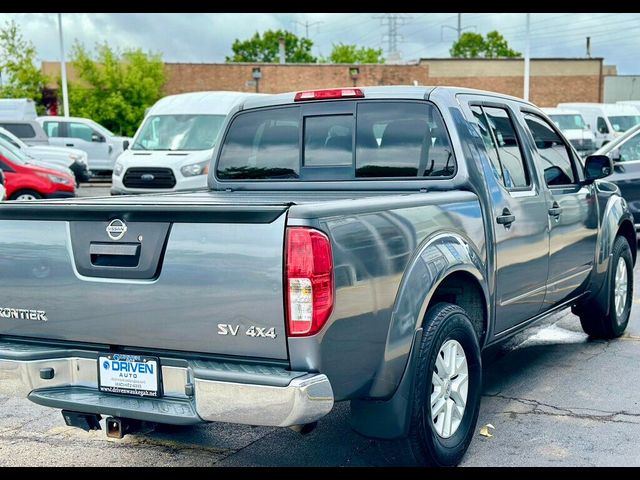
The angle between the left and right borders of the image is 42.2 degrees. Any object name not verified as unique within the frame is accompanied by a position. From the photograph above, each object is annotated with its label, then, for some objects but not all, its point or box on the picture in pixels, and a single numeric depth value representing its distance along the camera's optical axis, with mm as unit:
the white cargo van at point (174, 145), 14734
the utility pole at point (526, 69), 35594
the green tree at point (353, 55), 84625
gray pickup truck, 3234
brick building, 48312
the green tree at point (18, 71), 39062
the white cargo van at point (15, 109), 25125
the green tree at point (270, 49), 95562
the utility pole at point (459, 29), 95938
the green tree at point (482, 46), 98625
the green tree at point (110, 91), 40719
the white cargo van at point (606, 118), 29125
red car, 15406
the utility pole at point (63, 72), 35656
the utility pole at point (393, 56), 63956
